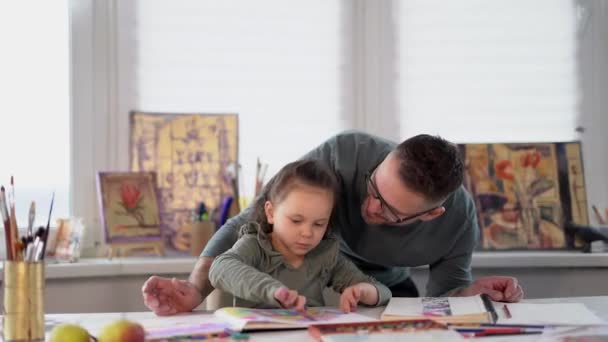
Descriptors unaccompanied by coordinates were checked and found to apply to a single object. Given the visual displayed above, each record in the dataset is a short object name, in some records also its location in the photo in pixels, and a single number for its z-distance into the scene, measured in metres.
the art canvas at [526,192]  2.64
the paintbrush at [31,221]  1.26
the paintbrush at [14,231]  1.26
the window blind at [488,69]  2.78
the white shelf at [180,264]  2.35
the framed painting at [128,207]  2.54
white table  1.27
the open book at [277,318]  1.31
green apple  1.12
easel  2.53
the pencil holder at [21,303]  1.24
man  1.70
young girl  1.60
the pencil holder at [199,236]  2.53
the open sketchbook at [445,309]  1.40
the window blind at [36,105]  2.61
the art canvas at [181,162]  2.65
